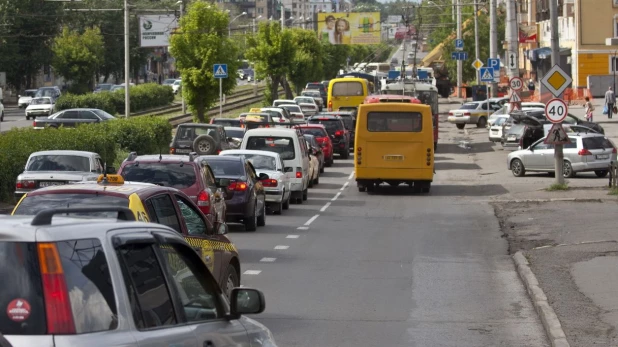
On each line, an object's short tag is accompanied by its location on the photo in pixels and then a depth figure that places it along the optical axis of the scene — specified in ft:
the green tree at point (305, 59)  286.46
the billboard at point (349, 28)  348.59
